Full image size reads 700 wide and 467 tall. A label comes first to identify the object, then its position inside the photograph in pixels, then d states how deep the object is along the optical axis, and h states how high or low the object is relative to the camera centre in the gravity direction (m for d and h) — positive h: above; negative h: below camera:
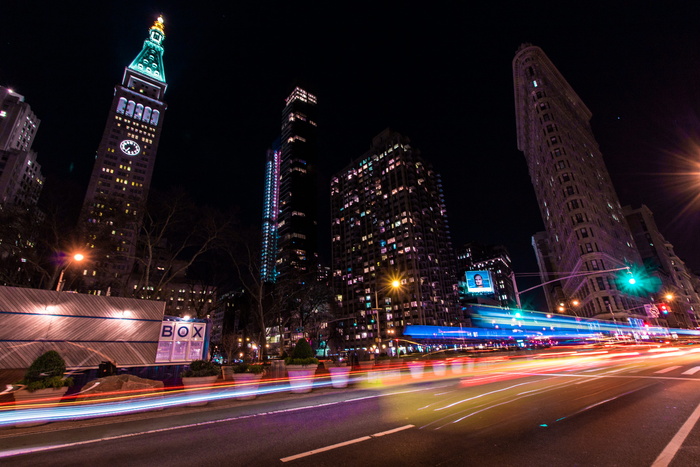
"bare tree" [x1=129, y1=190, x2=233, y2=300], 28.12 +11.56
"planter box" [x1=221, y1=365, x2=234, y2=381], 14.85 -1.02
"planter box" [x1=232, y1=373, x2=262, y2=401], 12.31 -1.36
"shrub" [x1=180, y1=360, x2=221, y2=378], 11.99 -0.69
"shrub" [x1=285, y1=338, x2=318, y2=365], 16.38 -0.41
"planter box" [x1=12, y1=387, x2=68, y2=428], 8.52 -1.03
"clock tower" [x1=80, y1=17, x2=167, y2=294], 111.00 +88.02
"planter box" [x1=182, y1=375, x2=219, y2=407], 11.24 -1.15
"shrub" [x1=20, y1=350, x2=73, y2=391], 8.89 -0.42
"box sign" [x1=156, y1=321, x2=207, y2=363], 20.41 +0.79
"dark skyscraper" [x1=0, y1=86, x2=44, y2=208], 88.69 +69.48
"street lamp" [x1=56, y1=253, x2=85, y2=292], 20.43 +6.42
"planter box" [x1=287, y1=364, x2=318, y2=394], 13.88 -1.34
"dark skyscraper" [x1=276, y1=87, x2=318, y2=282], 175.88 +84.93
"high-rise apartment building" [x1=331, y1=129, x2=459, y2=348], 129.00 +45.54
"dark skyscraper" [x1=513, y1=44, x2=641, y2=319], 71.38 +42.34
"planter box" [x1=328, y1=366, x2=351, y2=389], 15.33 -1.46
